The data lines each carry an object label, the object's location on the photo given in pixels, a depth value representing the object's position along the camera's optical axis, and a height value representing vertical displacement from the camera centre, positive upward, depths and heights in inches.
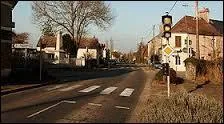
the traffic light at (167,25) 688.4 +53.2
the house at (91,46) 4076.8 +107.8
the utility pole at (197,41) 1243.6 +47.0
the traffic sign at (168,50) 744.3 +11.1
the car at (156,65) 2748.5 -62.1
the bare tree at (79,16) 2151.0 +232.3
